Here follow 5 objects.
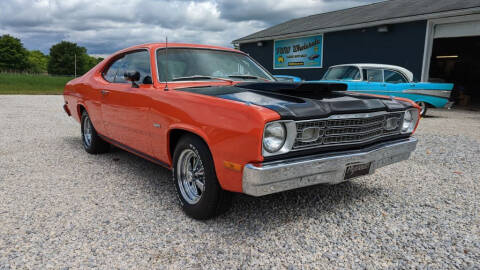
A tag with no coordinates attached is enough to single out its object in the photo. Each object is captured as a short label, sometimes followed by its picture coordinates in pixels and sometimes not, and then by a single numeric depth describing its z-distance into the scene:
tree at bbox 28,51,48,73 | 132.12
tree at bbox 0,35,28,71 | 84.50
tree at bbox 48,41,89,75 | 92.81
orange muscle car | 2.26
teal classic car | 9.52
